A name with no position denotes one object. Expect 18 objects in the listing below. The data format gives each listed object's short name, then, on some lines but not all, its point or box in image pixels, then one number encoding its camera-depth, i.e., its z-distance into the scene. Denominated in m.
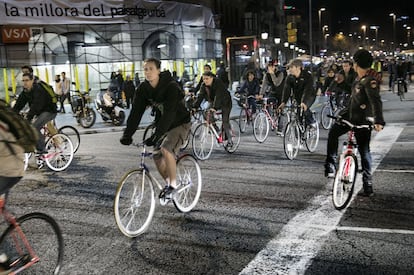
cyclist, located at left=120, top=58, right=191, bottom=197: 5.59
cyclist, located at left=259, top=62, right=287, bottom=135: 12.79
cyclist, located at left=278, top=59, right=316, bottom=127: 9.77
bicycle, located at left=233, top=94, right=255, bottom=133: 13.77
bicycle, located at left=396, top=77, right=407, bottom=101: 21.56
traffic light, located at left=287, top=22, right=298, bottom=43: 33.33
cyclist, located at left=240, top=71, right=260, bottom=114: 14.38
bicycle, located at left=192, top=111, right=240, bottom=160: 9.96
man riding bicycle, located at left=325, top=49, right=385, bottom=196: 6.39
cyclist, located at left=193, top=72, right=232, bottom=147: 9.85
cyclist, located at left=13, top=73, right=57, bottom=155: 8.82
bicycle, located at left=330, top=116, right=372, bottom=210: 6.30
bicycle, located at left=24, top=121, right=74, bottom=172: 9.45
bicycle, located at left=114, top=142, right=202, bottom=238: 5.34
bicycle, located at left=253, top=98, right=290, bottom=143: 11.85
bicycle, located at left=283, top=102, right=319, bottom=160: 9.71
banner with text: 18.66
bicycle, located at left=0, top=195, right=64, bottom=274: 3.86
